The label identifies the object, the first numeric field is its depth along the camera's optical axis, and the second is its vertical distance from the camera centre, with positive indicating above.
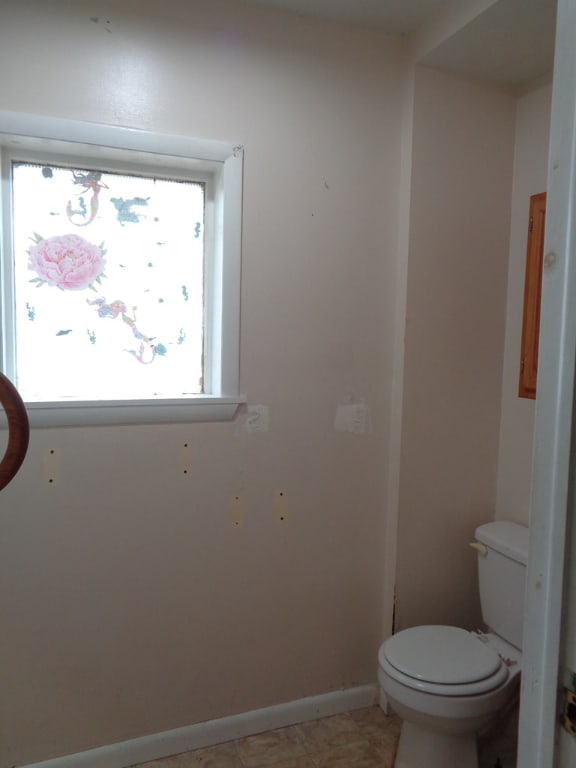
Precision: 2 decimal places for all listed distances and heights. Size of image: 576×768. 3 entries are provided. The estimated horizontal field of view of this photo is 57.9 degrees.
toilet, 1.47 -0.97
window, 1.55 +0.20
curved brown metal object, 0.68 -0.13
